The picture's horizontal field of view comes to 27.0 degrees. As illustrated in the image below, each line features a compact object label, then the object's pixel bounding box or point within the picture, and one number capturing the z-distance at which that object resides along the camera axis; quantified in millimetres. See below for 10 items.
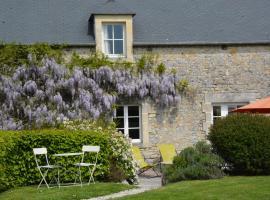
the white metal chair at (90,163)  10825
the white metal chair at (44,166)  10670
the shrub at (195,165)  10841
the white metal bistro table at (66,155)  10828
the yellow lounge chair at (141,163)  14411
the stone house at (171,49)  16031
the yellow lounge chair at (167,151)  15250
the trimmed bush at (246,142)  11055
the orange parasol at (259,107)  11062
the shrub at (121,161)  11727
